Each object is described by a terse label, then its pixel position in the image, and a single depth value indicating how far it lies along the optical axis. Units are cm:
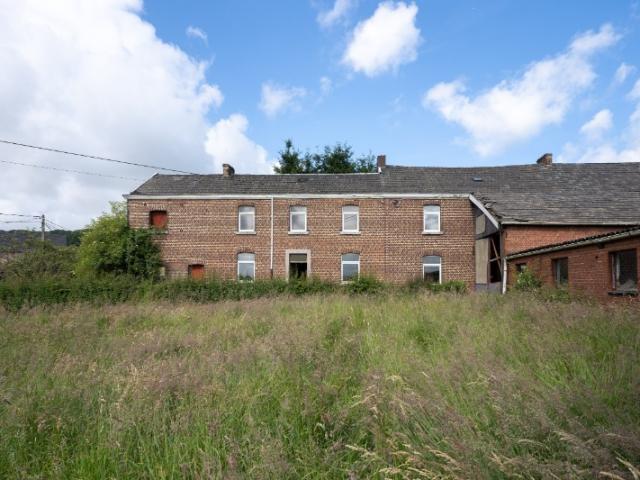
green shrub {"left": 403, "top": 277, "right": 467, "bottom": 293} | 1617
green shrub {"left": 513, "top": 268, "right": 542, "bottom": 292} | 1262
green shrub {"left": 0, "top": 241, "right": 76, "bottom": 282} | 2556
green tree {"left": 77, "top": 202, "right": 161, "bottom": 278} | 1984
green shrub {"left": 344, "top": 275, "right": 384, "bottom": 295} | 1691
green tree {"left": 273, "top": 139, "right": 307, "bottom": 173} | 3919
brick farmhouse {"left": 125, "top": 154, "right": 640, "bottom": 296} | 2033
